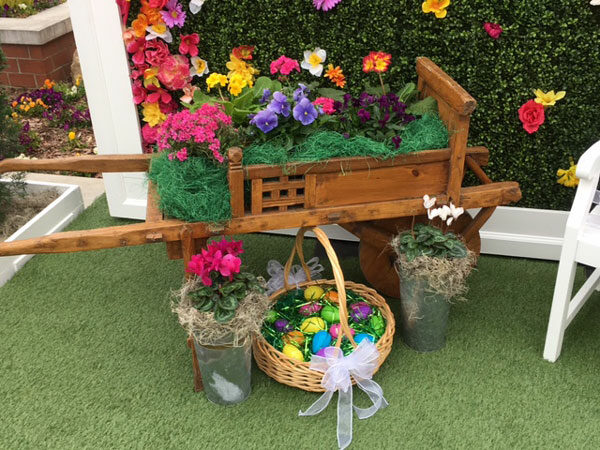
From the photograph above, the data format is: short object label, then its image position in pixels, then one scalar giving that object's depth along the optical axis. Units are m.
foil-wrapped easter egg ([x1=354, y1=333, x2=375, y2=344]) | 2.44
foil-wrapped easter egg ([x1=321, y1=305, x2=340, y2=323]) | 2.56
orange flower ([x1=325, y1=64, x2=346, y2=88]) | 2.92
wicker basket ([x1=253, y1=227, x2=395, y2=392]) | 2.19
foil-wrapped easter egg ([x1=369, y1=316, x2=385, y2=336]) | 2.53
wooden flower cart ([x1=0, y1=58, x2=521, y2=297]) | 2.14
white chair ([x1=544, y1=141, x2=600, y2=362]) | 2.22
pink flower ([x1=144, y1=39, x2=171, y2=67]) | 3.00
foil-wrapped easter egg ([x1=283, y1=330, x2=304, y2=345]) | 2.46
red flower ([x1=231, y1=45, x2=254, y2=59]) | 2.98
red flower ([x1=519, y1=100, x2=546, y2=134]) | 2.84
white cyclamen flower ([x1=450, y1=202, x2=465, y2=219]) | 2.35
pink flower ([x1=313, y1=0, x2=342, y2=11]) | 2.79
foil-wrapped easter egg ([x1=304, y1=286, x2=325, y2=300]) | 2.67
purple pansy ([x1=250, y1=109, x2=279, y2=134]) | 2.19
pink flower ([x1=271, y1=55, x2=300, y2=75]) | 2.75
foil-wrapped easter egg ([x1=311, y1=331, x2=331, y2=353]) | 2.40
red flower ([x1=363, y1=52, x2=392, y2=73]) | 2.79
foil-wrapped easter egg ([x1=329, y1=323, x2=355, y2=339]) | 2.49
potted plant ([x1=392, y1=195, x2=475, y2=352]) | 2.36
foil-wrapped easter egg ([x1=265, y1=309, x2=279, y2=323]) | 2.54
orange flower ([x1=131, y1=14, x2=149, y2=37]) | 2.95
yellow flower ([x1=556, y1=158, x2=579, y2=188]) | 2.96
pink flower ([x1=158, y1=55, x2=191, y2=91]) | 3.01
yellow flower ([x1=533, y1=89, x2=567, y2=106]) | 2.79
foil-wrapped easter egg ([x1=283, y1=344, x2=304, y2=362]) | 2.37
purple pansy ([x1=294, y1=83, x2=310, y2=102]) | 2.32
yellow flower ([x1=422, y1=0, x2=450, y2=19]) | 2.72
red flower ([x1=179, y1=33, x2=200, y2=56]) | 2.96
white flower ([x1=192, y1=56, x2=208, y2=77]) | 3.03
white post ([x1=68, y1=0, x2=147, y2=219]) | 3.06
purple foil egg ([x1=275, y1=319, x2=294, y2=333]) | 2.52
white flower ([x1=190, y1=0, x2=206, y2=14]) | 2.88
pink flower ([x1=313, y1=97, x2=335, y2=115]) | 2.35
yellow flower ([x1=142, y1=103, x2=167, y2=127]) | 3.17
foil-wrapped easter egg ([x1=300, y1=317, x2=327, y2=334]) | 2.51
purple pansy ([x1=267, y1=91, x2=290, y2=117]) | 2.21
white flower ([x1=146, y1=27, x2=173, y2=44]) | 2.95
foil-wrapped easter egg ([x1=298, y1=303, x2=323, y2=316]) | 2.61
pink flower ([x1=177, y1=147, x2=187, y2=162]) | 2.14
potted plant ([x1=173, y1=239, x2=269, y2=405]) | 2.11
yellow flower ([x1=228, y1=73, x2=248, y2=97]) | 2.86
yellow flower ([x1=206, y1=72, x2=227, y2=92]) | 2.88
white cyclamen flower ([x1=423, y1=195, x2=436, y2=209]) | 2.32
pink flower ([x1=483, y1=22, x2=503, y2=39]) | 2.73
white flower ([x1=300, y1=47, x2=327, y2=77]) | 2.91
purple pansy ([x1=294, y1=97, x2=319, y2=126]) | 2.20
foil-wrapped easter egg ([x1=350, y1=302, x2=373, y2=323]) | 2.59
